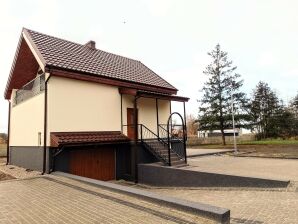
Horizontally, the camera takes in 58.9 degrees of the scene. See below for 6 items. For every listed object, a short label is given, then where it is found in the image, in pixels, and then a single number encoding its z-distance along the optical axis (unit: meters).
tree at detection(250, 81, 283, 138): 43.78
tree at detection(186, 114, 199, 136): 81.09
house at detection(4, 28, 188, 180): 12.05
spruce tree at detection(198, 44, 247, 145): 34.44
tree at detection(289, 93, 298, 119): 55.02
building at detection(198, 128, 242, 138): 54.82
